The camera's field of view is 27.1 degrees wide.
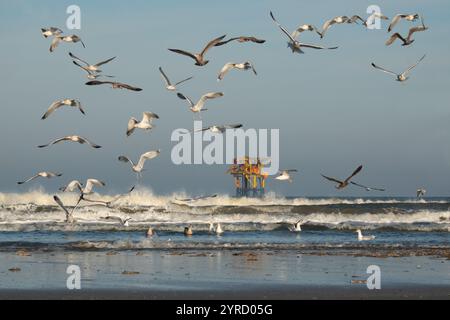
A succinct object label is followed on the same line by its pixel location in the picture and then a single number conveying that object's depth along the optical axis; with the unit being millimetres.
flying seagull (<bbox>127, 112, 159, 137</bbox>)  21344
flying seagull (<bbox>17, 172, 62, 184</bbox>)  21453
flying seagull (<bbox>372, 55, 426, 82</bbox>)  23188
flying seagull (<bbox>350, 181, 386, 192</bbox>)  18922
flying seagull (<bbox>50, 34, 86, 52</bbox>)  22862
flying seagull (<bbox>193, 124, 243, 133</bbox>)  20812
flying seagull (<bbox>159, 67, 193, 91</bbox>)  21531
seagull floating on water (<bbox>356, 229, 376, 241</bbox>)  29422
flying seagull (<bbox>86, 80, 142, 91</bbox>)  20322
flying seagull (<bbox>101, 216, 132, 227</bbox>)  31625
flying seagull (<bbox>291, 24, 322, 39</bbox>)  22478
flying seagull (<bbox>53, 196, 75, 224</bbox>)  23253
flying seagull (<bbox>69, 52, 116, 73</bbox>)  21656
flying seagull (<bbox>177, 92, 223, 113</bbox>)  21328
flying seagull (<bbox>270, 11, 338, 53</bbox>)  20720
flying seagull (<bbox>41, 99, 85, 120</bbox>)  20984
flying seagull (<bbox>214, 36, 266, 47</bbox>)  20620
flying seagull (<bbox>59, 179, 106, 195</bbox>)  21673
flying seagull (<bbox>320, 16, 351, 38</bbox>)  22952
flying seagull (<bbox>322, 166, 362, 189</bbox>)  20533
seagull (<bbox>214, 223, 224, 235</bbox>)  32719
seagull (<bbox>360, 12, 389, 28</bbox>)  22500
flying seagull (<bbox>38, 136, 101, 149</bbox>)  20548
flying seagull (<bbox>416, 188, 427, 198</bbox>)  35250
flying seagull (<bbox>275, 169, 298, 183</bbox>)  23812
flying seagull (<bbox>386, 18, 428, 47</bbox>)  22788
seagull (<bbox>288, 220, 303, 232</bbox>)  33562
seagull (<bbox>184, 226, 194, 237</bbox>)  31781
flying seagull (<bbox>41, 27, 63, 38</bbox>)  22984
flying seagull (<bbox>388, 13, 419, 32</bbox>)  23683
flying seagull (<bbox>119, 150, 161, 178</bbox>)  21227
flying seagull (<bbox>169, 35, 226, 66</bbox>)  21297
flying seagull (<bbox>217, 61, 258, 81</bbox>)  21453
